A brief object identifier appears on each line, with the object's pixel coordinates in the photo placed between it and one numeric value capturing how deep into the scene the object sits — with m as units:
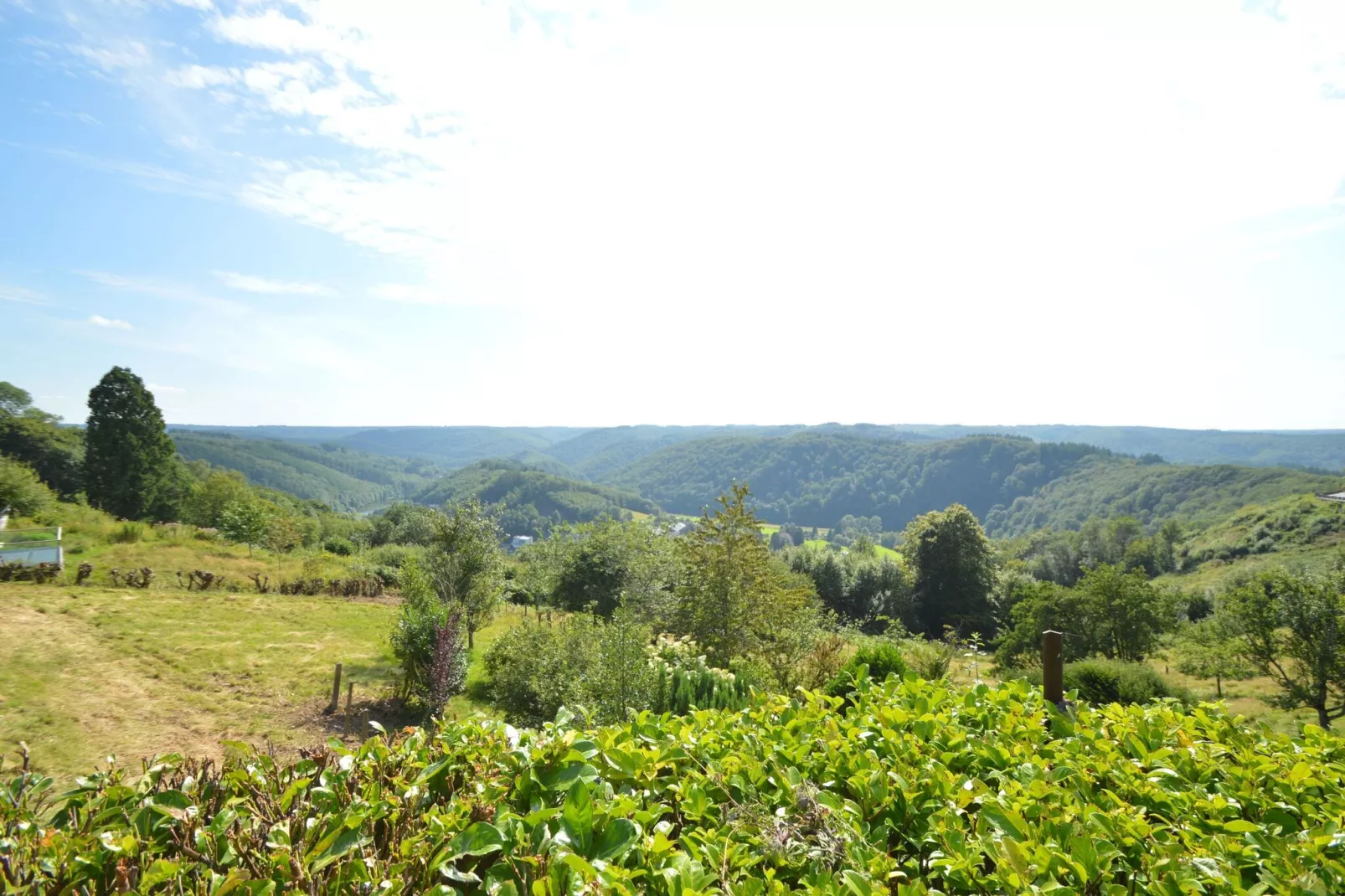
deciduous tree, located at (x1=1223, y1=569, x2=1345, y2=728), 17.58
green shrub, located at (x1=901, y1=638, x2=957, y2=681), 13.64
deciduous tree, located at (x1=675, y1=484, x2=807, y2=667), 15.69
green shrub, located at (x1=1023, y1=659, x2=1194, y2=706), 11.07
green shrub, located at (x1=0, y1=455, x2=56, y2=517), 28.69
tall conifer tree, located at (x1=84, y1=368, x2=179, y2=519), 39.16
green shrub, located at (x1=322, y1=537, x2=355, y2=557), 42.38
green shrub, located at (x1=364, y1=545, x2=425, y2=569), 36.00
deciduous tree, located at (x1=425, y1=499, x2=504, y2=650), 15.91
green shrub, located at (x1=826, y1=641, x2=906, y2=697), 9.31
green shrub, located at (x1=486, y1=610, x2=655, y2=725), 8.84
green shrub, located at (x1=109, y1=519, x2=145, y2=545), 27.38
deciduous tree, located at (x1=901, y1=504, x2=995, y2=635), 39.62
